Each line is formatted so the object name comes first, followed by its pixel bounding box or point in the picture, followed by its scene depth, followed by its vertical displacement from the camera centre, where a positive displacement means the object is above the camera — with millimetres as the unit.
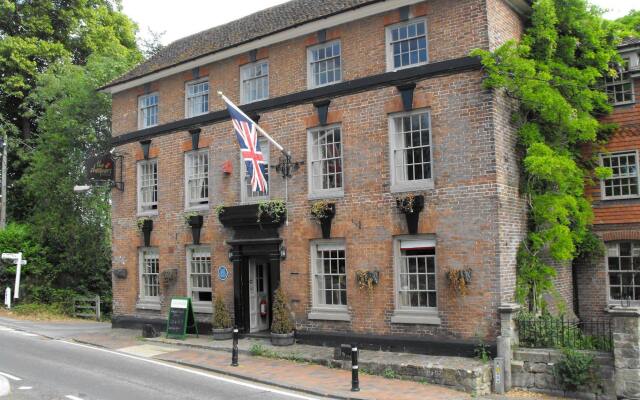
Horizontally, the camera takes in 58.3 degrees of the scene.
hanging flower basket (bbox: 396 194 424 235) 13750 +954
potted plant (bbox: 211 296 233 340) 16922 -2012
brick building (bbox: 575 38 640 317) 15891 +942
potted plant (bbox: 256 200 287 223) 16250 +1175
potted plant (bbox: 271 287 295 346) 15594 -1991
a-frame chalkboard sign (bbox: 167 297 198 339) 17703 -1994
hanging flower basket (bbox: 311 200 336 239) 15250 +981
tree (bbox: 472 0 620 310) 13078 +3245
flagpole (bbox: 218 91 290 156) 14766 +2900
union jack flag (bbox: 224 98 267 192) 14734 +2797
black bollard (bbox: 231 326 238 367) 13789 -2357
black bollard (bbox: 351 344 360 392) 11266 -2394
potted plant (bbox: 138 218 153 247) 19859 +966
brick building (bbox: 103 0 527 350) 13250 +2141
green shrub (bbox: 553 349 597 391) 11078 -2459
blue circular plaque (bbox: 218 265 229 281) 17664 -587
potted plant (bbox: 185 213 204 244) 18281 +968
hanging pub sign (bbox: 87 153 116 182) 20391 +3186
